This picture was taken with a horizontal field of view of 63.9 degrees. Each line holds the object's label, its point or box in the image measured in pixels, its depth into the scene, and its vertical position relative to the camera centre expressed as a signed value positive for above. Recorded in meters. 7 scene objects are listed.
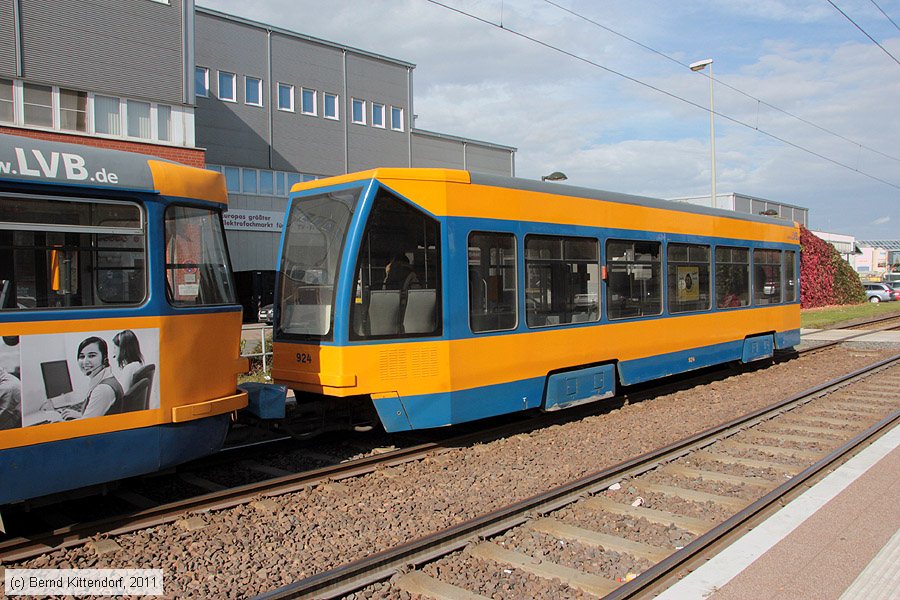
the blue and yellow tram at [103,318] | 4.84 -0.10
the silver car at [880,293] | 44.53 +0.00
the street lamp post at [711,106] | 21.73 +5.93
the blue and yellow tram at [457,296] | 7.21 +0.04
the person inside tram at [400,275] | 7.27 +0.26
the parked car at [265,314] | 22.95 -0.39
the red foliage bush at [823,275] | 34.97 +0.94
